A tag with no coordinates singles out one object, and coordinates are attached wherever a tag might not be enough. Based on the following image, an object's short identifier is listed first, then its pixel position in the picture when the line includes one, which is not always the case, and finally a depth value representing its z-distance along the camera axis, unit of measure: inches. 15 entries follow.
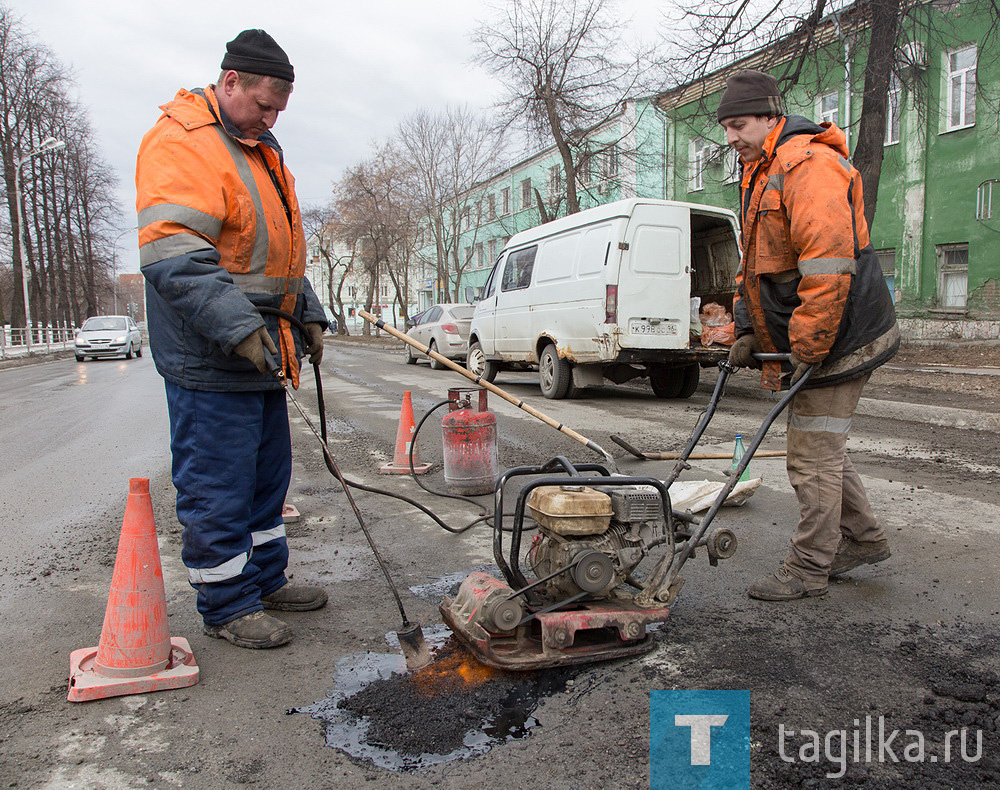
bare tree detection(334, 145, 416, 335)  1567.4
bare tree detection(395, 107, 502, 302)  1421.0
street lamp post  1253.8
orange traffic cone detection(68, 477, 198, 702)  98.2
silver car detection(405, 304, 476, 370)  657.6
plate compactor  100.3
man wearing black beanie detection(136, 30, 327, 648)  102.3
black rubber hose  116.1
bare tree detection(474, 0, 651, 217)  842.8
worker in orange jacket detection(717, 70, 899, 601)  113.6
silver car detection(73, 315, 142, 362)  1011.3
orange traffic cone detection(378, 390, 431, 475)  240.2
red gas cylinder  208.4
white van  369.4
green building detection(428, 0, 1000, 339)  637.3
